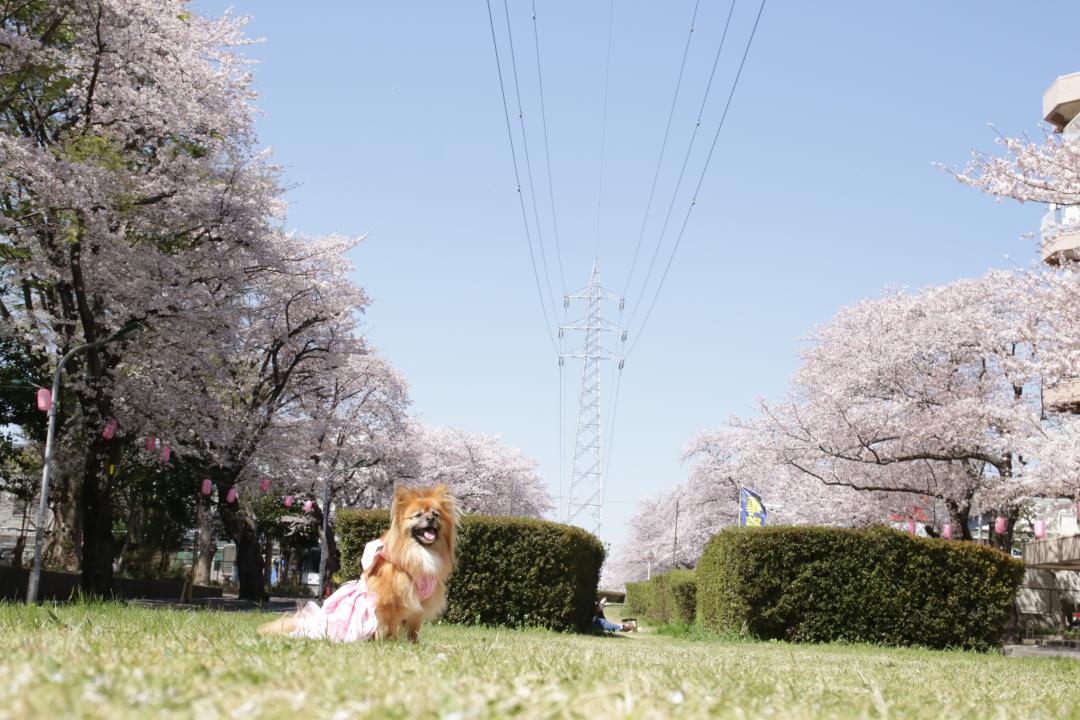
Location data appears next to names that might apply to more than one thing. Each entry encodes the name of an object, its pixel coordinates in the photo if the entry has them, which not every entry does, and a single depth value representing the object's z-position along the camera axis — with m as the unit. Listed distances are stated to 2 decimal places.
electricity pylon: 60.50
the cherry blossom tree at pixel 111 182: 20.83
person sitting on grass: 25.11
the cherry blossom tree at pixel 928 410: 29.20
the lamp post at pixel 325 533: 42.38
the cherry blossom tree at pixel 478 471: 62.16
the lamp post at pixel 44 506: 23.09
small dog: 7.16
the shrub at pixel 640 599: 47.22
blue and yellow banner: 30.84
